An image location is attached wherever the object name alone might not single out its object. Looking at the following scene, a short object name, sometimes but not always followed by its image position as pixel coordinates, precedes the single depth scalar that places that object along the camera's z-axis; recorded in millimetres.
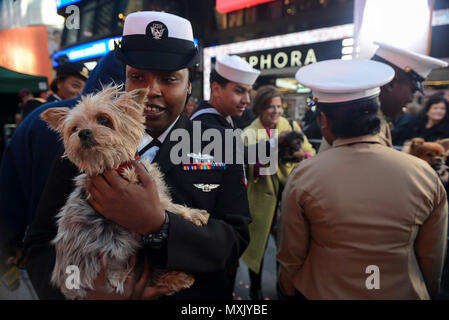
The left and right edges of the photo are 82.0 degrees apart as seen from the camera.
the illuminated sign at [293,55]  6641
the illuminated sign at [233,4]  7890
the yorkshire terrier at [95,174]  1000
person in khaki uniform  1449
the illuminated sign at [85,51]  8772
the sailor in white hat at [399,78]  2043
